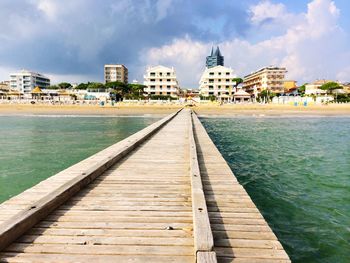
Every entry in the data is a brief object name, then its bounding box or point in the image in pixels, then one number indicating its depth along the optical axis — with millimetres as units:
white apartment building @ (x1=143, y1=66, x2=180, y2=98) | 90188
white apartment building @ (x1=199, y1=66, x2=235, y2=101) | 89188
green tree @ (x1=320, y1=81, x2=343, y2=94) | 88125
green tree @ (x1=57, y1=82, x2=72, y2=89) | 127275
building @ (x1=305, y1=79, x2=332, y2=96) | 94575
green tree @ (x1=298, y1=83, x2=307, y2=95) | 113000
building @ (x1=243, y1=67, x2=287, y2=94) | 102312
